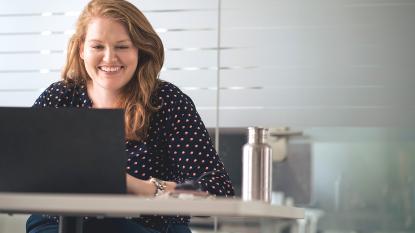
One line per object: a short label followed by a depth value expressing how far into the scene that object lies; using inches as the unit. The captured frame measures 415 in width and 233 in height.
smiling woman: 103.2
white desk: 69.8
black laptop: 78.9
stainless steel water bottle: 88.5
